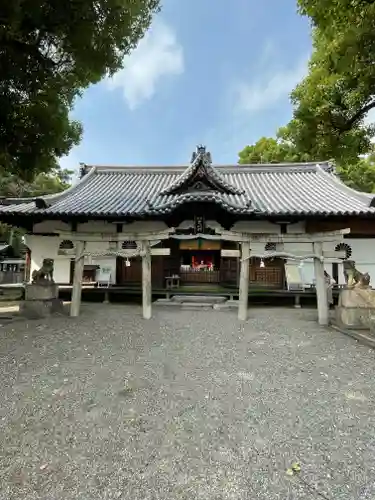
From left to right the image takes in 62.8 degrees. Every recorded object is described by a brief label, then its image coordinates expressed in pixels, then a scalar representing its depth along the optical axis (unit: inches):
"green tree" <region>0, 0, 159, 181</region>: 226.7
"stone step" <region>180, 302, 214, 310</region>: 425.7
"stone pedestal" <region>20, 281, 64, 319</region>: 343.9
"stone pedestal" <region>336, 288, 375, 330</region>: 287.3
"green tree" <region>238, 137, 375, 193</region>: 1190.5
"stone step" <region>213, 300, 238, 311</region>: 417.4
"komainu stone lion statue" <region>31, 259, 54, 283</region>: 358.5
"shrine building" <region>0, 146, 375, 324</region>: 414.0
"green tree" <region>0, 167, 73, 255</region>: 1189.7
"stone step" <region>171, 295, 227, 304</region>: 443.8
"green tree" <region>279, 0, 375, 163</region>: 210.2
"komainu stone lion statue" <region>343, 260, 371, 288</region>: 300.8
